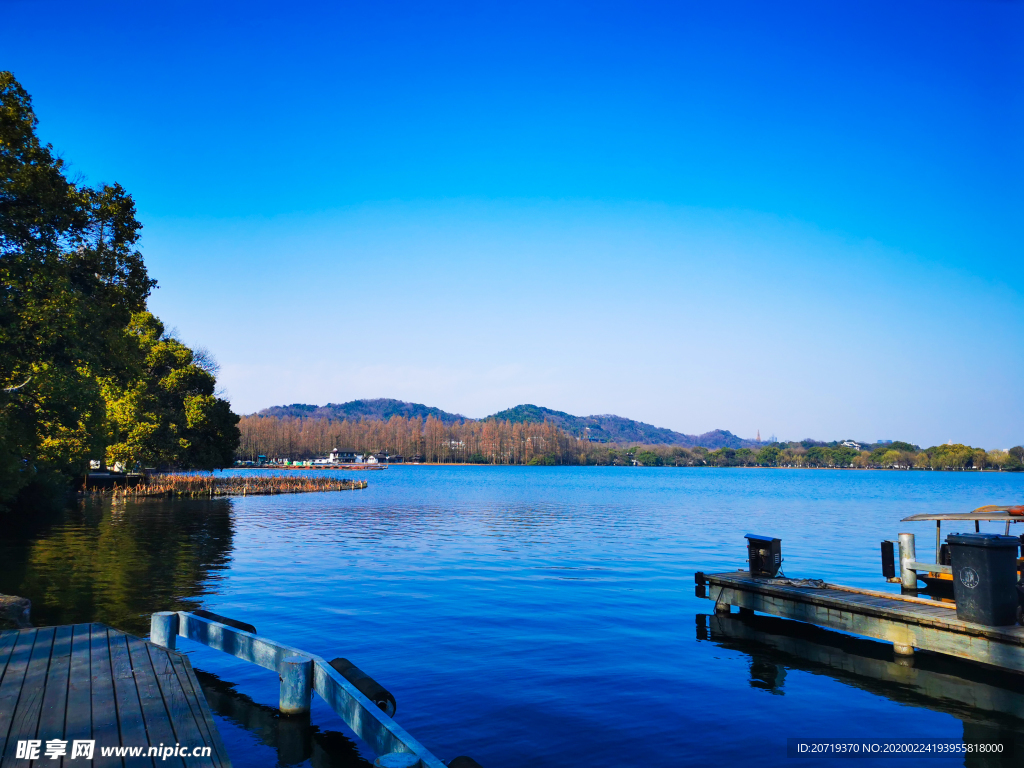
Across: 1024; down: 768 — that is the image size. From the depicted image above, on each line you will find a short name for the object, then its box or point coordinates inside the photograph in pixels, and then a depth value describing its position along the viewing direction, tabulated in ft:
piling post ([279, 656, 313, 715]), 27.14
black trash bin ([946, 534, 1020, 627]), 36.17
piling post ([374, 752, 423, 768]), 17.69
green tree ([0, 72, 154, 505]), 72.95
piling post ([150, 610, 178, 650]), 31.96
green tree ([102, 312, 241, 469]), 184.96
